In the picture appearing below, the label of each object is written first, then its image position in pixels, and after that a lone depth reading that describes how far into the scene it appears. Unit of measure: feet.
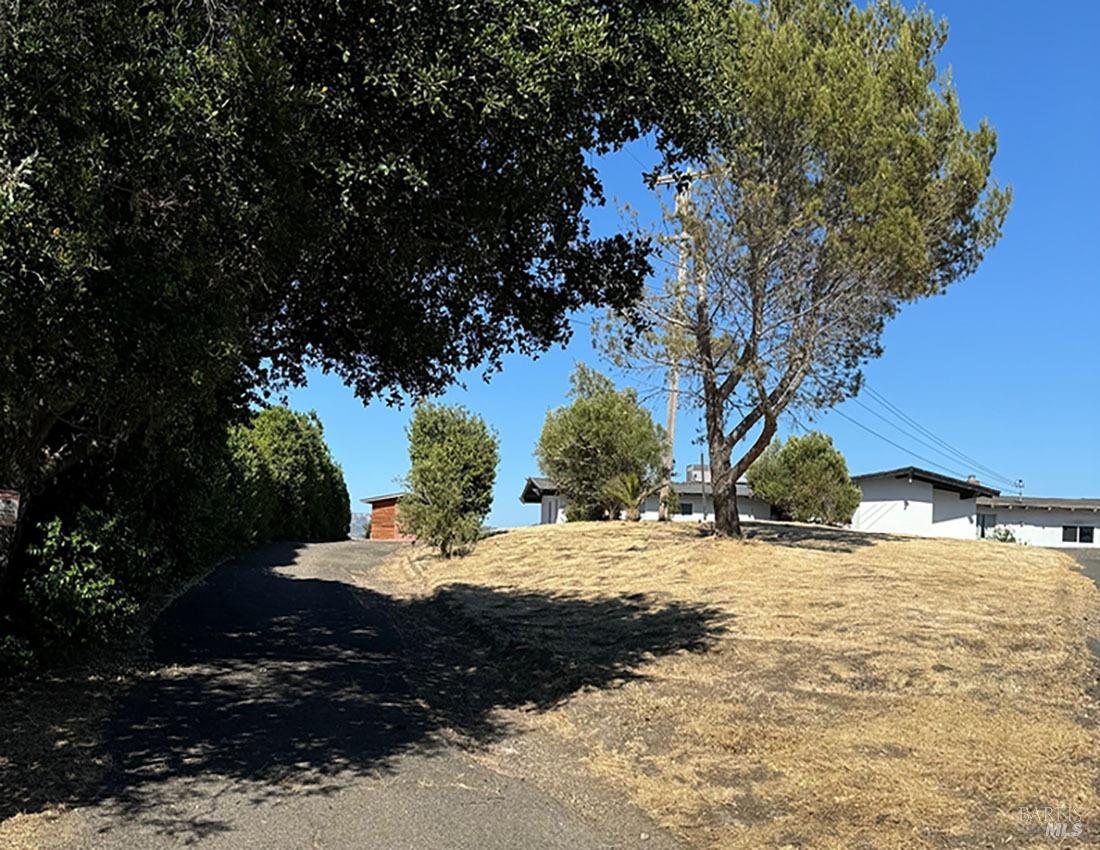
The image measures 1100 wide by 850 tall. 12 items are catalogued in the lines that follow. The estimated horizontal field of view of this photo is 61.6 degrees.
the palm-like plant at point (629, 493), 101.96
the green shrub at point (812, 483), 135.85
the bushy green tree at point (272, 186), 16.81
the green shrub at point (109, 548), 28.37
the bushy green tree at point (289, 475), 84.85
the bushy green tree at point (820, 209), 57.67
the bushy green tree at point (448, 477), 73.20
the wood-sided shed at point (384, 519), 156.56
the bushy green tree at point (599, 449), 106.73
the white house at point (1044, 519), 153.07
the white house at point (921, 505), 147.74
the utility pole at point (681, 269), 60.70
